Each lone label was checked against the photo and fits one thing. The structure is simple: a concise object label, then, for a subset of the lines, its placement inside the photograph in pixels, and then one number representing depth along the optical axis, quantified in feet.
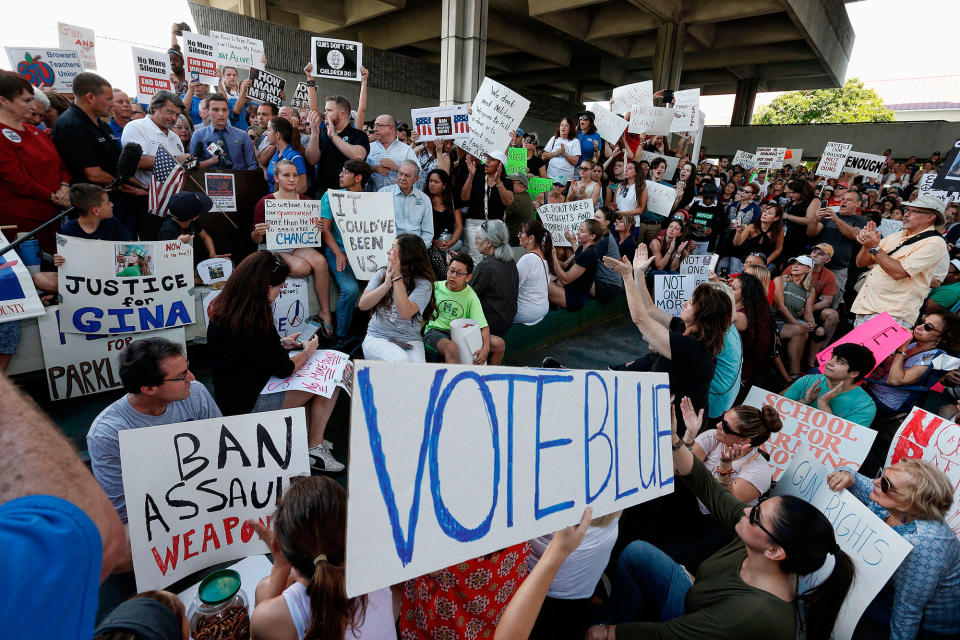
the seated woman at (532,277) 17.84
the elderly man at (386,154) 19.01
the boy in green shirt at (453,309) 14.07
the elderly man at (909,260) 14.17
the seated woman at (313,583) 4.87
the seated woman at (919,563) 7.01
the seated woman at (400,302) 12.32
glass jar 5.41
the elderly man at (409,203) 17.25
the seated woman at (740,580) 4.60
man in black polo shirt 13.39
